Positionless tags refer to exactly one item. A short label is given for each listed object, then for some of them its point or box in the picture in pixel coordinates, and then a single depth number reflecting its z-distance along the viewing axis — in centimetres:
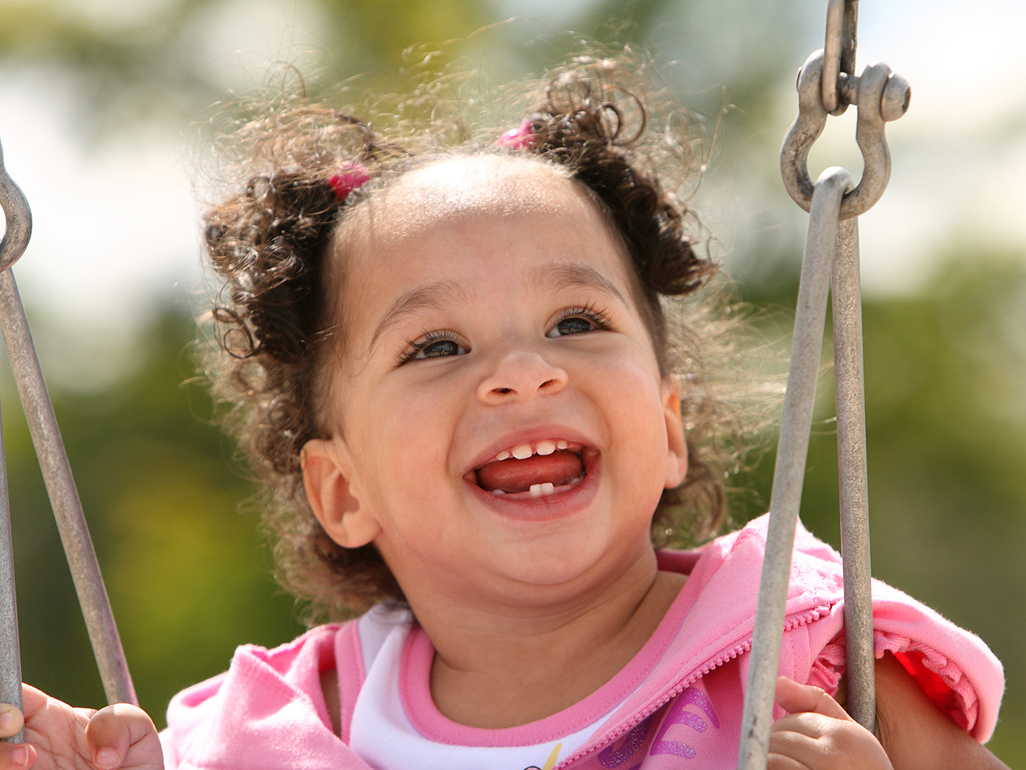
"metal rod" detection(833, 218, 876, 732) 128
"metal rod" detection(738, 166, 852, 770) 125
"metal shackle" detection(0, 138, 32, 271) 130
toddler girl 134
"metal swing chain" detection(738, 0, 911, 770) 125
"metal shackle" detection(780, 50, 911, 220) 126
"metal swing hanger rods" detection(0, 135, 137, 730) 129
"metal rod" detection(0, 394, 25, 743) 129
